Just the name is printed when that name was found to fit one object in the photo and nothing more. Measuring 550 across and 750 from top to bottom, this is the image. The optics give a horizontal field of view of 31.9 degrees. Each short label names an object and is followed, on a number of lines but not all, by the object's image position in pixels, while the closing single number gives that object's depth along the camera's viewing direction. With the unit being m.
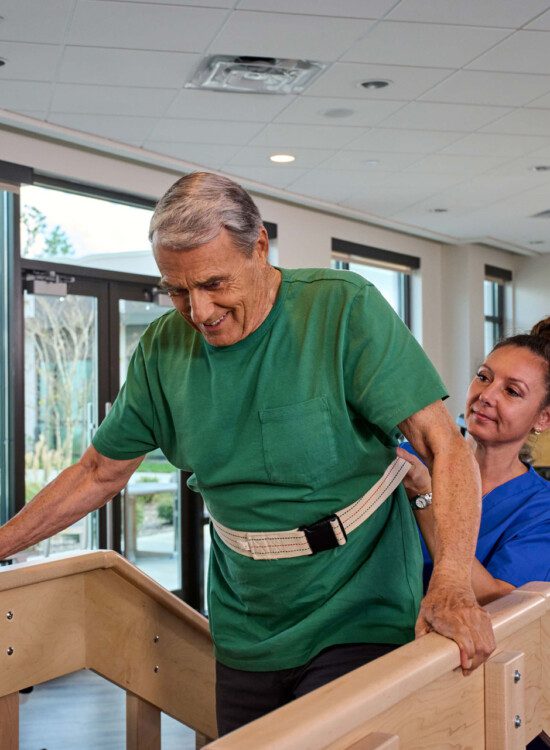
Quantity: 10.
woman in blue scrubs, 1.96
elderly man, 1.49
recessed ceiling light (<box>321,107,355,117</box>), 5.14
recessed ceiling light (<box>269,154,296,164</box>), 6.15
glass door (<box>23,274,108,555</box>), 5.76
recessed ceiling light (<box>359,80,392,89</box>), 4.67
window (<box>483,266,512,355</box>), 10.76
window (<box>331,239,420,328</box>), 8.47
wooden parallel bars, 0.95
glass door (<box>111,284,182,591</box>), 6.37
